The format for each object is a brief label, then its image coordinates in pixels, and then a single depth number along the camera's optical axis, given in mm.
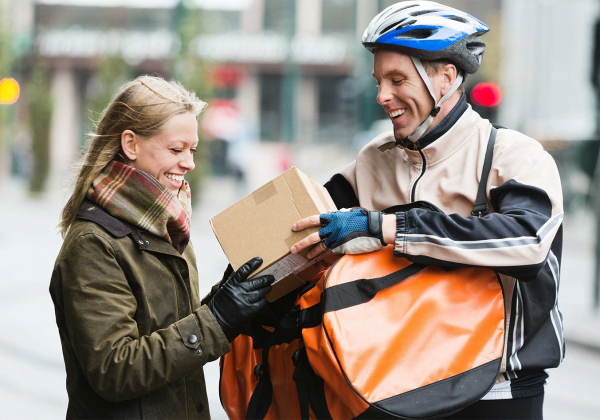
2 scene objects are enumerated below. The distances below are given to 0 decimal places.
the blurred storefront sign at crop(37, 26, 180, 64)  31062
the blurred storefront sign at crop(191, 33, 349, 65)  32938
